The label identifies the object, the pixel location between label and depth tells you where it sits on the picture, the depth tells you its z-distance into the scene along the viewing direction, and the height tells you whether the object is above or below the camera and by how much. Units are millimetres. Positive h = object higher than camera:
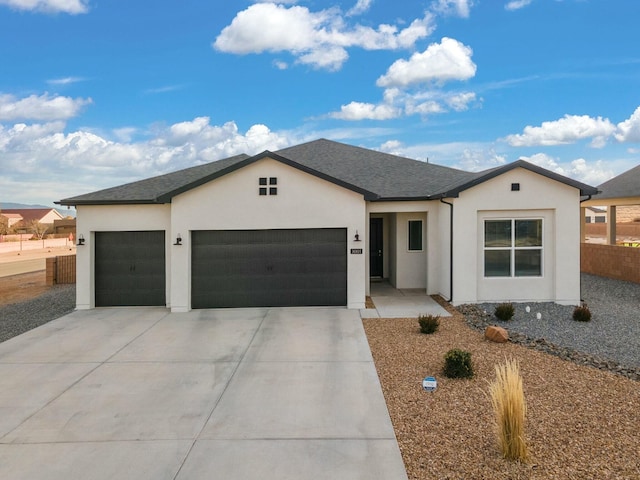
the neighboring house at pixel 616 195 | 16594 +1692
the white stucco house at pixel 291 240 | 11711 -48
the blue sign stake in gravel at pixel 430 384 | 6183 -2137
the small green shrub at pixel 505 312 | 10164 -1783
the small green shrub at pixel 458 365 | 6621 -1988
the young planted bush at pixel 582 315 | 10125 -1839
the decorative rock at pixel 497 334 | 8516 -1950
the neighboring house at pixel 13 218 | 72000 +3461
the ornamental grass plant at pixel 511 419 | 4305 -1849
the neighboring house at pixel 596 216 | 69812 +3601
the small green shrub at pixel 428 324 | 9172 -1866
